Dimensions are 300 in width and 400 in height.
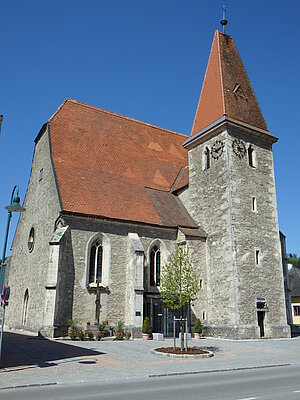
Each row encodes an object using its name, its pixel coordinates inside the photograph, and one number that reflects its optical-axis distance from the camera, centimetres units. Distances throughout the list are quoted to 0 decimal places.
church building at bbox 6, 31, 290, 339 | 1962
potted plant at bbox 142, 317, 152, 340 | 1864
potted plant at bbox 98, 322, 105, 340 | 1792
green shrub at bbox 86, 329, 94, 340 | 1738
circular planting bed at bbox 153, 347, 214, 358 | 1328
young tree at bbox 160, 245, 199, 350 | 1557
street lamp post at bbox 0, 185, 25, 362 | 1018
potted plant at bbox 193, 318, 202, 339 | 2003
